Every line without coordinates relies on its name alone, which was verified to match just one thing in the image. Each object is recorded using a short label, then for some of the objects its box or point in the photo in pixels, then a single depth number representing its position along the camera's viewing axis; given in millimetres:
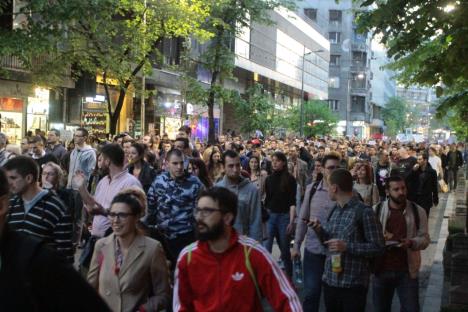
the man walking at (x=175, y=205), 7504
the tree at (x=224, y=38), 30531
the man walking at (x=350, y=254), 5844
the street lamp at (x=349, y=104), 102600
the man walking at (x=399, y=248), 6500
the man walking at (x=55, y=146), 13879
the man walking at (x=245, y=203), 7992
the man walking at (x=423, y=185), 13406
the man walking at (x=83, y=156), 11680
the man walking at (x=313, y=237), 7219
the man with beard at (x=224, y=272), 3900
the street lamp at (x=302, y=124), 56594
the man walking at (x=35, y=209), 5426
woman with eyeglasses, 4902
